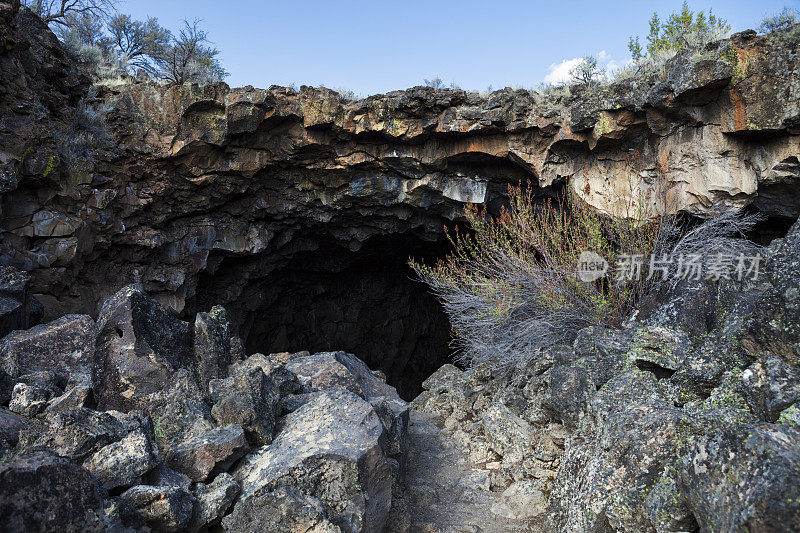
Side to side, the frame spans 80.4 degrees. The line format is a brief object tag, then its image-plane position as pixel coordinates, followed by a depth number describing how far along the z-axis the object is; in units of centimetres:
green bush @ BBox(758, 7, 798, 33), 707
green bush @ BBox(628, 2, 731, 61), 1356
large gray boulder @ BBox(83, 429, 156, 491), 299
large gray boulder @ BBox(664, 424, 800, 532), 199
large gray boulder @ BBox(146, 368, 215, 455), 371
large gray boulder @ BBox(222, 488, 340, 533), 304
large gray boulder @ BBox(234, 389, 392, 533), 337
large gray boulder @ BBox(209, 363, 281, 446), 382
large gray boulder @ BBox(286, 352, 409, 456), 478
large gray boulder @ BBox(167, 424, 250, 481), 336
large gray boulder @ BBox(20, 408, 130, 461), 308
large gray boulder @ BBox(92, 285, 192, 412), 426
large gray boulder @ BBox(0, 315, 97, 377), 484
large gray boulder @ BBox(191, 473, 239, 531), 311
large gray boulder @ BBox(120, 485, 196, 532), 287
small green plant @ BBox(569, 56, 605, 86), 927
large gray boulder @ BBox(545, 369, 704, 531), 305
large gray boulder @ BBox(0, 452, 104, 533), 228
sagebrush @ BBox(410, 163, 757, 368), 620
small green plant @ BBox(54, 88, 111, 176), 830
